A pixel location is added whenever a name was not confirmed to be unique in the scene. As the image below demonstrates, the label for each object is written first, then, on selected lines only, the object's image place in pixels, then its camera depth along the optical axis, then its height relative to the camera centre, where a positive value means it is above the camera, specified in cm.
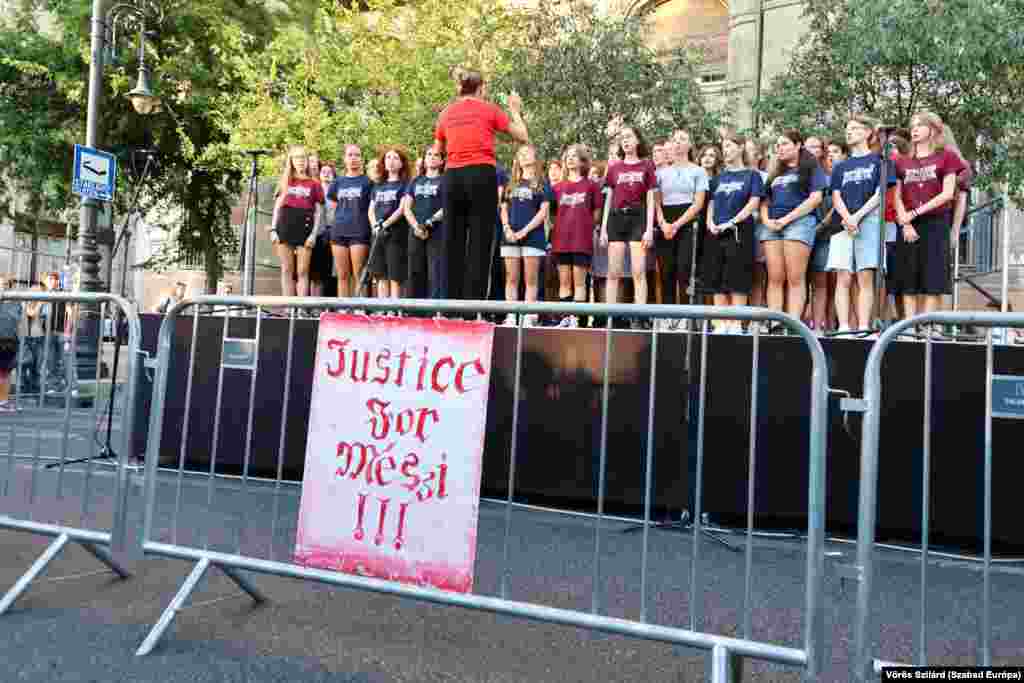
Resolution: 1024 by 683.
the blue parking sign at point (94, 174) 1337 +278
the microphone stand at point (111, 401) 648 -23
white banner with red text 359 -25
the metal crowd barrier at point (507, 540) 310 -63
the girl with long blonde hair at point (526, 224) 956 +169
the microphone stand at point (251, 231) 1147 +184
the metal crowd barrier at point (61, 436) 434 -38
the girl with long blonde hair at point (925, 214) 787 +168
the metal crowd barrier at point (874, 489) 310 -25
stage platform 557 -14
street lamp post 1428 +245
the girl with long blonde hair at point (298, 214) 1034 +182
